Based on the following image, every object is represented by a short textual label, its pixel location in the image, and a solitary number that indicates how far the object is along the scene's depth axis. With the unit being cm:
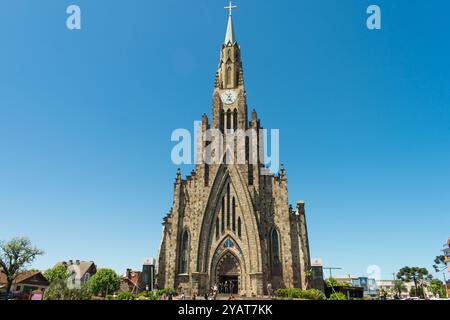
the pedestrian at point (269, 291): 3540
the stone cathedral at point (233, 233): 3984
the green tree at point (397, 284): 8909
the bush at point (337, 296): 3312
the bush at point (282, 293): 3603
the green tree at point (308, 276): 3929
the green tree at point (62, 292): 3091
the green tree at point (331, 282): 5234
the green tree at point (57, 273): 6575
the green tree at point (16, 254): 5022
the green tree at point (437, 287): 7619
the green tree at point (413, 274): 7750
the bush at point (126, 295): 3197
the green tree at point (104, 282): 5547
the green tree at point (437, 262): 6972
